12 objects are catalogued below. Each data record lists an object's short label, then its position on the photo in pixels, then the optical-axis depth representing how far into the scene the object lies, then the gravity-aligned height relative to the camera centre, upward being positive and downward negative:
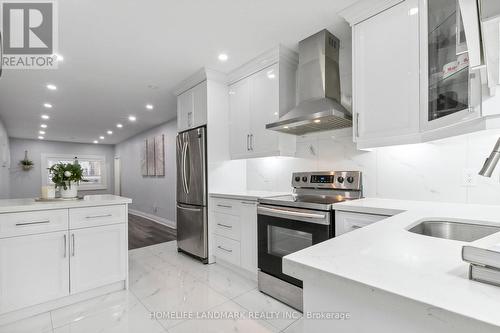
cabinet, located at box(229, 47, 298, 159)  2.60 +0.77
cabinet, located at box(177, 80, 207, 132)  3.08 +0.83
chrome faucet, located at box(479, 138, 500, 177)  0.74 +0.00
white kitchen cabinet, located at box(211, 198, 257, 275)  2.45 -0.73
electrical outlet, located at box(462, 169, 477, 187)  1.64 -0.09
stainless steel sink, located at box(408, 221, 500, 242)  1.13 -0.33
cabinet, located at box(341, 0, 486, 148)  1.22 +0.59
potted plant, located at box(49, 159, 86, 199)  2.23 -0.08
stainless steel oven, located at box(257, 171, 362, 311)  1.82 -0.47
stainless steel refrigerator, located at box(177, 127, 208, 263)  3.00 -0.35
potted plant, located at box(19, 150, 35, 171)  7.29 +0.18
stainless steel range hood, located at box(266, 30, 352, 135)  2.13 +0.77
